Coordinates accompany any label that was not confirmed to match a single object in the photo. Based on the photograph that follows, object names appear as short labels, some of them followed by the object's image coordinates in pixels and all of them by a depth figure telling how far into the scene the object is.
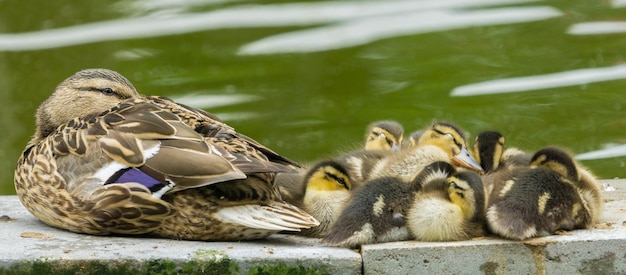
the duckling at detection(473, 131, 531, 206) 11.55
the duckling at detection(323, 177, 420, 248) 10.27
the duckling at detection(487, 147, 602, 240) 10.05
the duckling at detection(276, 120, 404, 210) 11.43
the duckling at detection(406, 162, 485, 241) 10.17
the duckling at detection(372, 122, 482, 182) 11.29
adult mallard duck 10.44
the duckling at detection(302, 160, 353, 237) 10.98
